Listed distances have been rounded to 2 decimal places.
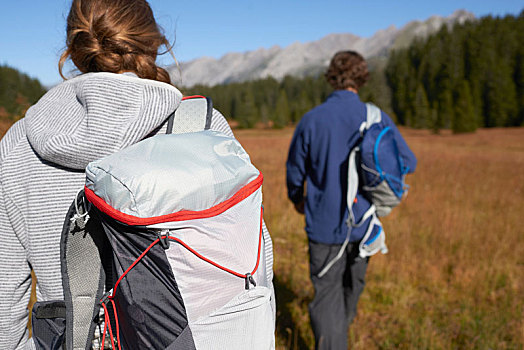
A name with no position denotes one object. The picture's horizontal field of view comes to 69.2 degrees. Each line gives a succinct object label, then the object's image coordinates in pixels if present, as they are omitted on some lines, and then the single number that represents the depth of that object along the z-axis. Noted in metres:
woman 1.07
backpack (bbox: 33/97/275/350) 0.92
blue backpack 2.61
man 2.83
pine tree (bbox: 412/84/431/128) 62.28
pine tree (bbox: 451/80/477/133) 48.41
